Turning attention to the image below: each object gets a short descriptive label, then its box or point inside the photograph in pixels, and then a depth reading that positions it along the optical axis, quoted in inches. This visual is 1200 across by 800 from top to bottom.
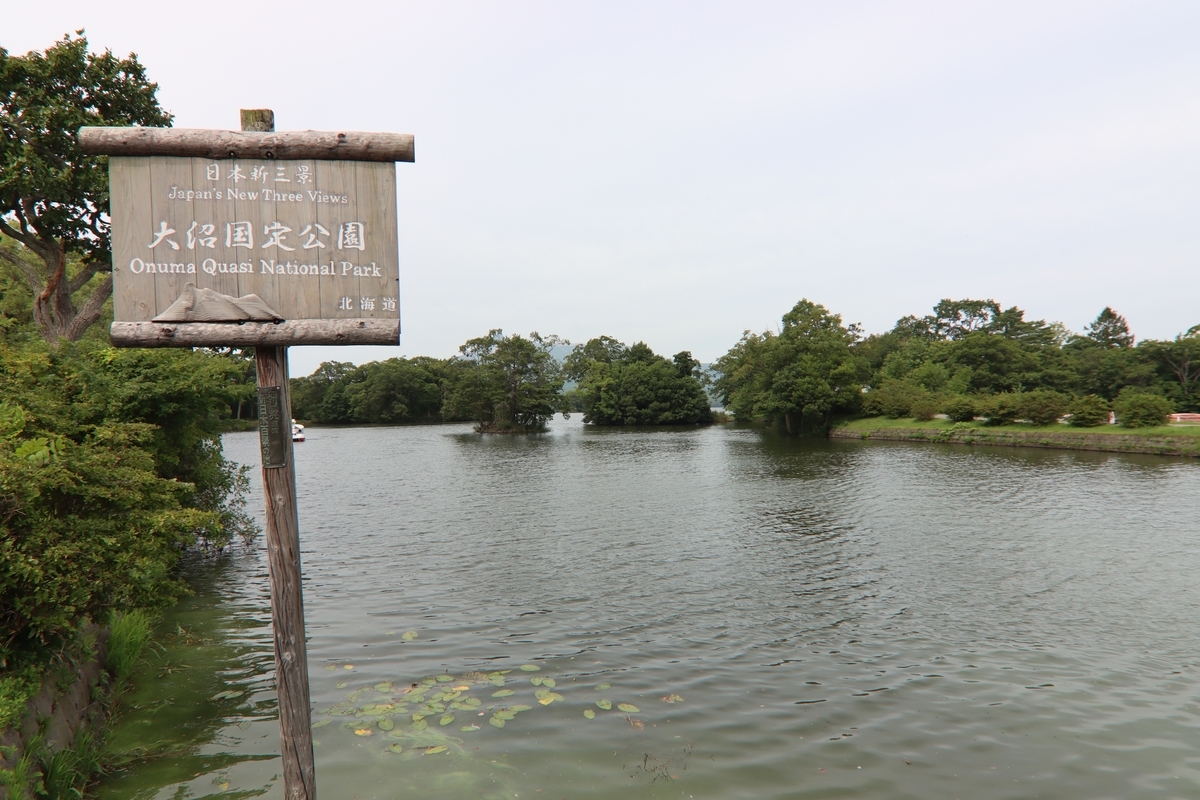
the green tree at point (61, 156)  611.5
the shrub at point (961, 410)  2016.5
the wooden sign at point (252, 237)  158.6
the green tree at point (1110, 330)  3479.3
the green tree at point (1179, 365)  2404.0
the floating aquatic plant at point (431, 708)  249.6
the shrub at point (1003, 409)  1827.0
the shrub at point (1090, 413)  1621.6
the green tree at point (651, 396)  3710.6
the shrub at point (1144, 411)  1467.8
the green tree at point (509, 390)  3189.0
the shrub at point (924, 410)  2176.4
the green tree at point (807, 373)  2431.1
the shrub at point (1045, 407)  1733.5
